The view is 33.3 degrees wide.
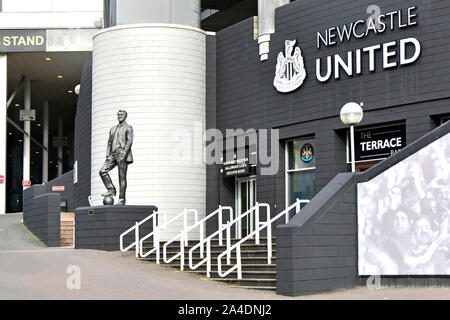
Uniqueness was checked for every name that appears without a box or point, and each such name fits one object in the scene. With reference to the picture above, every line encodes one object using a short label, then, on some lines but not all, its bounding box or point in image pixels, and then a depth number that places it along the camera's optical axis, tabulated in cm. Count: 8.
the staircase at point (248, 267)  1391
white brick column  2433
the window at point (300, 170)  2172
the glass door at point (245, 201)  2397
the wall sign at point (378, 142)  1930
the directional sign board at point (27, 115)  4544
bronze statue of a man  1978
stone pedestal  1906
